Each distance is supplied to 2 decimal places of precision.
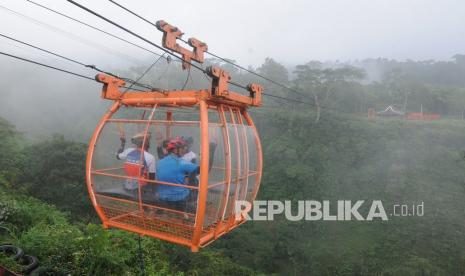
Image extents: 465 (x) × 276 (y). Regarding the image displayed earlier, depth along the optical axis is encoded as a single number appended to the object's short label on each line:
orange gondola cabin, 3.38
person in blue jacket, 3.40
